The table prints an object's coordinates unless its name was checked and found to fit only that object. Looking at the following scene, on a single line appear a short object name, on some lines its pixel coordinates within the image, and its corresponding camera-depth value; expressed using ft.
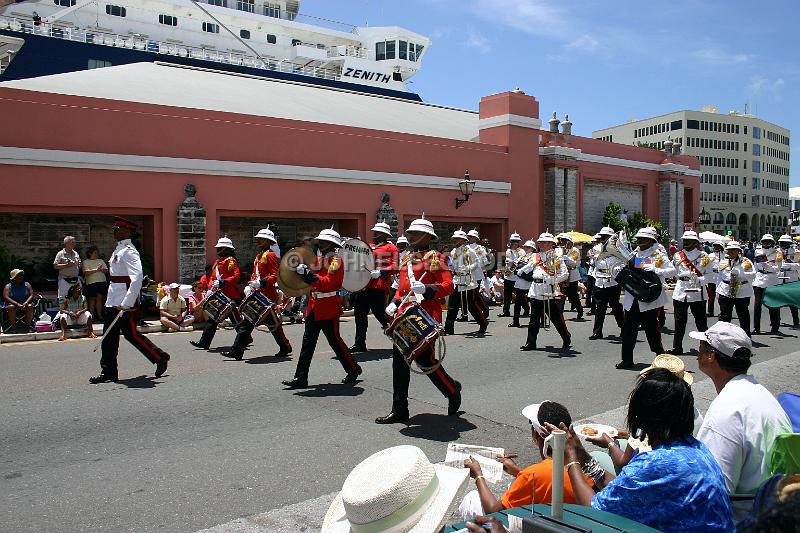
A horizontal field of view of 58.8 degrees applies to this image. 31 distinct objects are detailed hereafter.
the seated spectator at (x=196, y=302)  47.52
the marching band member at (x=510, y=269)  53.01
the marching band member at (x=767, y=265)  47.85
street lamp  75.25
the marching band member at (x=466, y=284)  44.04
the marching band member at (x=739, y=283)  42.45
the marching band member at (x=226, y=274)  37.11
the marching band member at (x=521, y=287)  48.65
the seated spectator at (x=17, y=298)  42.78
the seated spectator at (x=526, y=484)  11.18
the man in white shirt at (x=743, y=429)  11.51
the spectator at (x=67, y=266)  45.68
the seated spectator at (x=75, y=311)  42.45
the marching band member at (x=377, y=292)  36.88
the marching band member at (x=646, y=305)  32.37
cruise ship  129.70
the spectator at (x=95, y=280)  46.16
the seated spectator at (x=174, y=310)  46.03
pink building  51.13
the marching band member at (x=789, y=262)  49.93
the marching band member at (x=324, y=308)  27.50
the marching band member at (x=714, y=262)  42.39
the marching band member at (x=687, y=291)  36.99
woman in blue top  9.43
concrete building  316.40
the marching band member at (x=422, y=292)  22.77
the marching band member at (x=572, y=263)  48.29
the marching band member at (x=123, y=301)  28.30
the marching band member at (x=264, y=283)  34.73
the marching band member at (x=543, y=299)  37.70
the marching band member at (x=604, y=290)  40.52
